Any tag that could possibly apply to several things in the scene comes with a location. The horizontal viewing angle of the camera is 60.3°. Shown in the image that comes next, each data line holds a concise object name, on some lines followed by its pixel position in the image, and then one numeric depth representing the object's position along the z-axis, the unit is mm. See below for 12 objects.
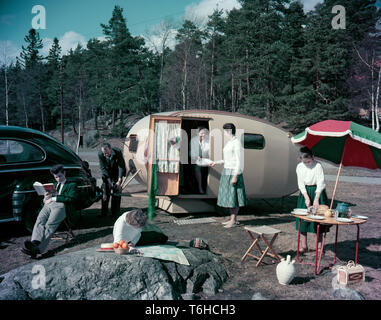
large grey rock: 3744
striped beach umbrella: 4703
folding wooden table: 4434
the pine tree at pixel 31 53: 38094
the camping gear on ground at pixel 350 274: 4238
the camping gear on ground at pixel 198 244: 5145
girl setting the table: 5160
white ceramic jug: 4297
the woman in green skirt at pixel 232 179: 6867
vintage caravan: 7742
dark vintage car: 5988
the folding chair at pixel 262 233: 4898
